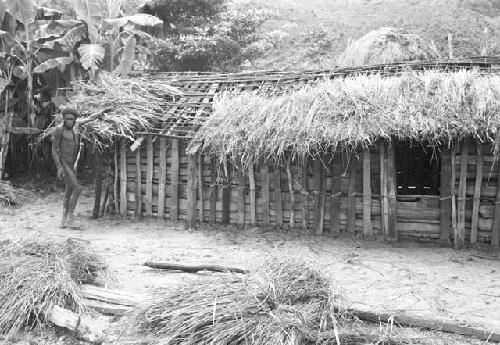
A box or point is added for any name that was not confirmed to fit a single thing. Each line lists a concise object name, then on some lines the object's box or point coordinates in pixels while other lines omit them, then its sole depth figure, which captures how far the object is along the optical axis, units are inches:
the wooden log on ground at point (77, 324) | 152.2
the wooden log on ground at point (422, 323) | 145.9
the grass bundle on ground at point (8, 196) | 373.7
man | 298.2
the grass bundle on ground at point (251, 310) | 131.8
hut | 261.3
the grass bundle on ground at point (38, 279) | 159.3
